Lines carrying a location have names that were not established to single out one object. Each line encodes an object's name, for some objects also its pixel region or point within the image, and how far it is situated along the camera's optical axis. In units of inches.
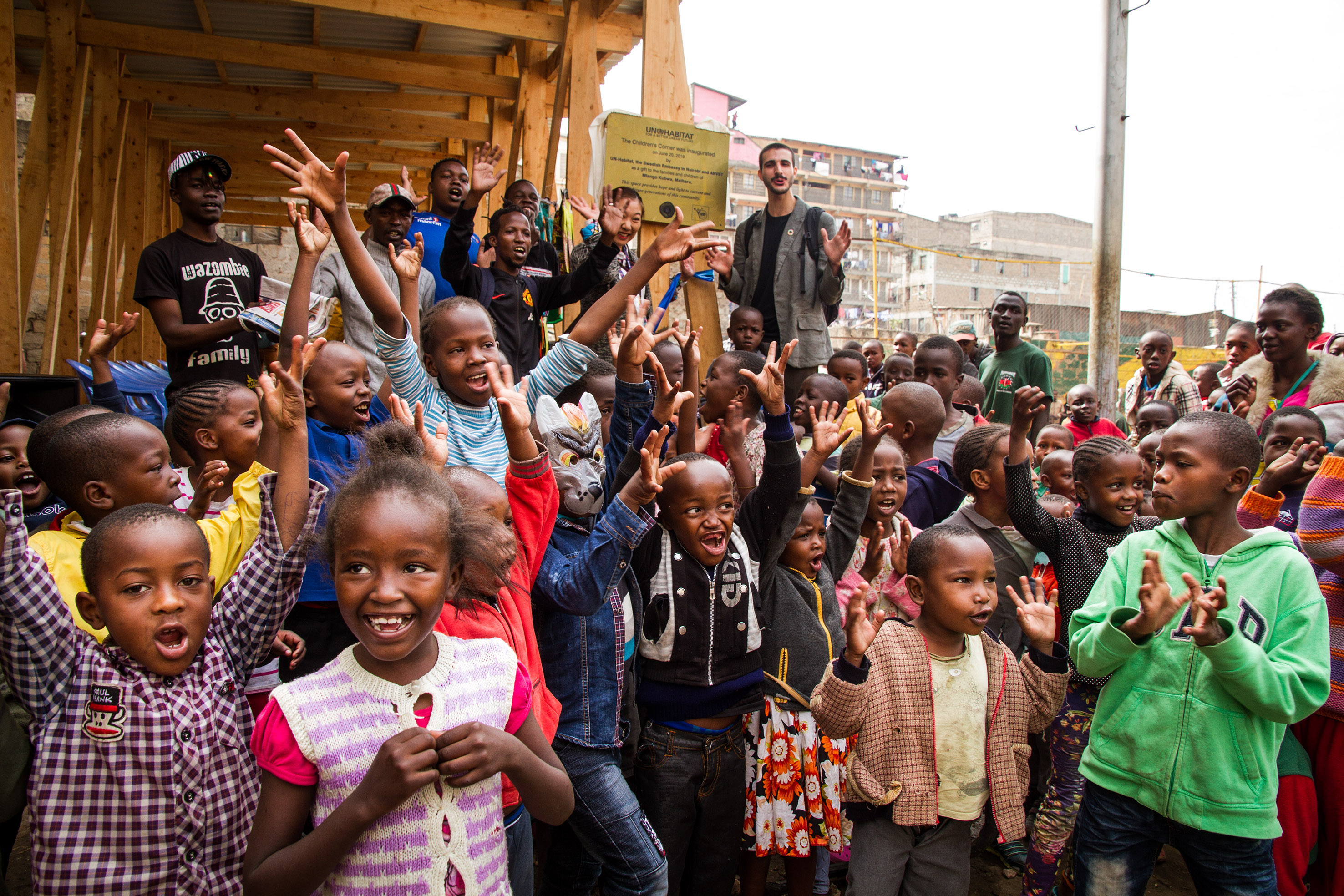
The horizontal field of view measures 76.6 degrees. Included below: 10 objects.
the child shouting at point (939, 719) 91.4
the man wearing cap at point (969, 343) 325.7
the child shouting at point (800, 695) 106.5
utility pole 260.4
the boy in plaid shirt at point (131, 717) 67.2
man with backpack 209.0
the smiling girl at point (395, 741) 53.4
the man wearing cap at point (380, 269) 154.1
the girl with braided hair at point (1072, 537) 110.0
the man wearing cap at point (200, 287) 158.4
